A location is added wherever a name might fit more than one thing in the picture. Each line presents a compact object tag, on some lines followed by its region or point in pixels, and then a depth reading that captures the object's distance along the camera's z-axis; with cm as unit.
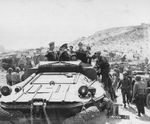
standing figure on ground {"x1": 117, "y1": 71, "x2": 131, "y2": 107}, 1023
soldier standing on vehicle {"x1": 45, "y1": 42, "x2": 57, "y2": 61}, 899
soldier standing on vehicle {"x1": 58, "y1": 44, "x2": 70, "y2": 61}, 880
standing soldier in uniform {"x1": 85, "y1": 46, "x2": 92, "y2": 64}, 991
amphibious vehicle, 555
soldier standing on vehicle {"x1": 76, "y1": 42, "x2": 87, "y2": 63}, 998
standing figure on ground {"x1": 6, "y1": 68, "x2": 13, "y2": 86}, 1112
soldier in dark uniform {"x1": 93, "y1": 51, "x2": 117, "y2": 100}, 954
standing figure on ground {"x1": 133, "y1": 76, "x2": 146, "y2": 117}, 893
